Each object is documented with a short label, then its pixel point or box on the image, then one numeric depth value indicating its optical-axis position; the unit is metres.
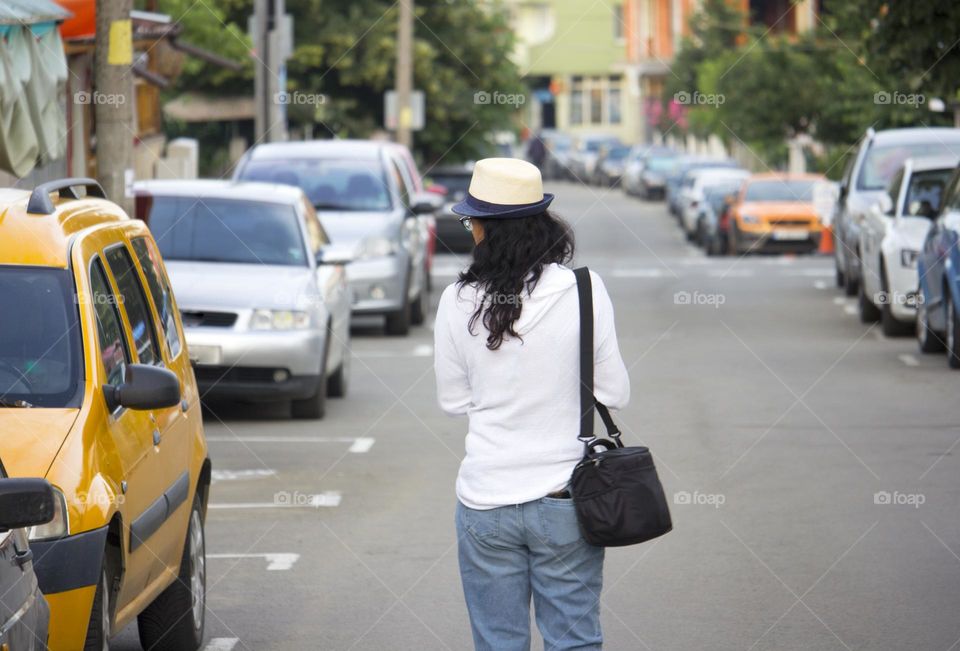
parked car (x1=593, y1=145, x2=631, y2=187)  67.81
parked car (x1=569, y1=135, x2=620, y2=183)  73.00
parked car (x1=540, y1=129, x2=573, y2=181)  77.88
